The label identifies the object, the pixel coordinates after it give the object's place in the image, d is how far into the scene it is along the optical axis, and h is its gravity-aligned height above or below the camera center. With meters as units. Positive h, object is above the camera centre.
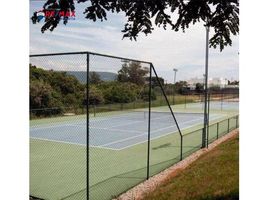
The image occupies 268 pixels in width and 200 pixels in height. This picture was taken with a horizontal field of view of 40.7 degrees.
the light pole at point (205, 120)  11.45 -0.88
